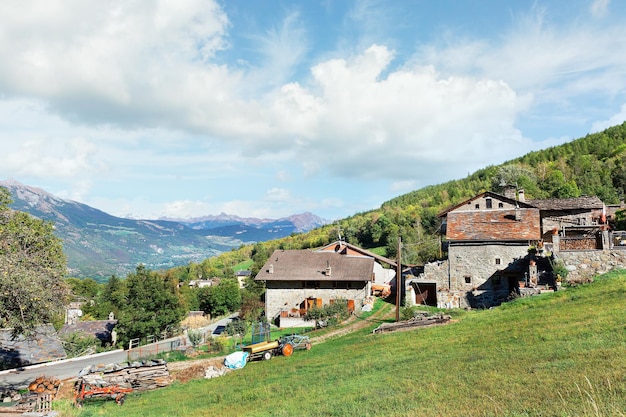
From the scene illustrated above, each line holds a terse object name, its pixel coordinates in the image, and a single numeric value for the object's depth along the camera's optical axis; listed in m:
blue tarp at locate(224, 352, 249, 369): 25.58
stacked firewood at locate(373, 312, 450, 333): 25.92
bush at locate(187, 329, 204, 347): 35.16
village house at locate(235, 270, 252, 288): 109.59
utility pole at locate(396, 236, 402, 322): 30.84
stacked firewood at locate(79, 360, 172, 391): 21.78
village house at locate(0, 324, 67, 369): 33.34
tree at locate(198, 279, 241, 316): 74.44
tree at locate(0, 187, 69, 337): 15.30
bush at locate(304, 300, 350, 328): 37.69
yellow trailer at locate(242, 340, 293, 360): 26.84
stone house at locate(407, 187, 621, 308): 35.31
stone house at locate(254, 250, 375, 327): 45.22
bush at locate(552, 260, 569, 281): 27.64
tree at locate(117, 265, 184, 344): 44.78
